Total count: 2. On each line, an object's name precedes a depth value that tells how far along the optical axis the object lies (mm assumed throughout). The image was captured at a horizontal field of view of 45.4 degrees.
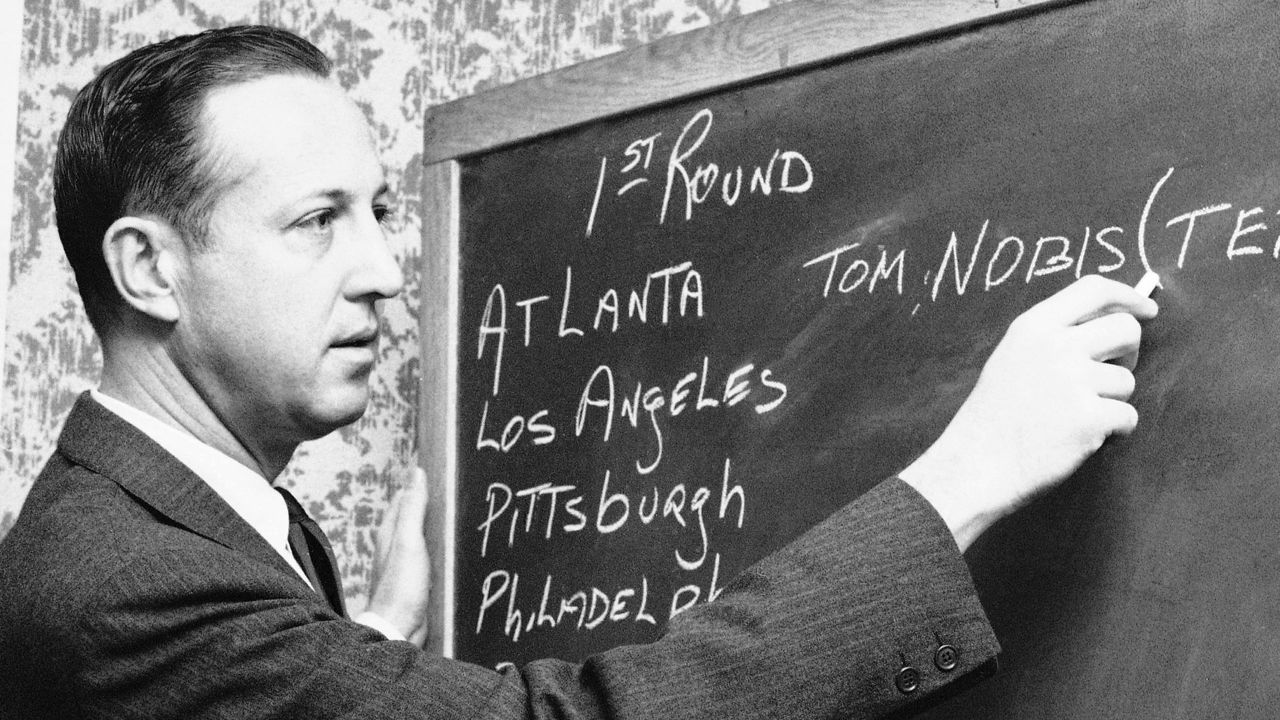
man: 1098
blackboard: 1177
